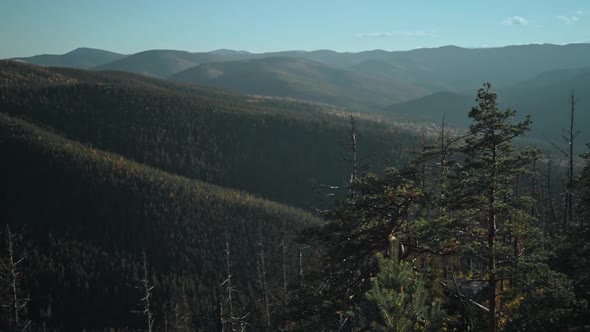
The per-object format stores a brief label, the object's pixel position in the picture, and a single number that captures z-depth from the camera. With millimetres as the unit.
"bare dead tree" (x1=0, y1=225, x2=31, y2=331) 27594
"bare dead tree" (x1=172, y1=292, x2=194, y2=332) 42438
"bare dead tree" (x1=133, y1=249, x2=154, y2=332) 30250
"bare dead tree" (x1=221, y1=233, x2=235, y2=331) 33797
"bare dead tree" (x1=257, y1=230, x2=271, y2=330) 41762
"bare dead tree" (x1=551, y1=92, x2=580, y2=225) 29719
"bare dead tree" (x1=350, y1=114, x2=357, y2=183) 25375
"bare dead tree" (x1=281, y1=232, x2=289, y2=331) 37350
